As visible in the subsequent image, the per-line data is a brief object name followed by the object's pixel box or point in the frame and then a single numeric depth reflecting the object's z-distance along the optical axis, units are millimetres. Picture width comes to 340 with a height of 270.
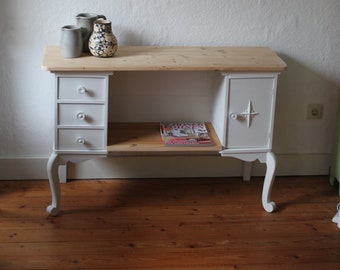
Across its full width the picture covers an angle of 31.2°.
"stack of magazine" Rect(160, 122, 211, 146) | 2689
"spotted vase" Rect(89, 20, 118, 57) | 2574
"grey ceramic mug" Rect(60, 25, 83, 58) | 2557
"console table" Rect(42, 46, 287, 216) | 2547
